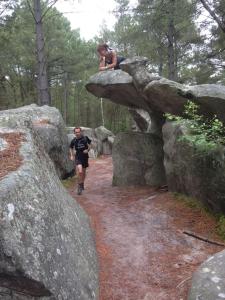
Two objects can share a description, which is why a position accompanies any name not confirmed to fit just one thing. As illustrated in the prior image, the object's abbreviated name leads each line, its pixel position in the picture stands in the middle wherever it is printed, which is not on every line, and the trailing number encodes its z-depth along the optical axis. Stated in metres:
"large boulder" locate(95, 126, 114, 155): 13.98
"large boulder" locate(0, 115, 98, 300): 2.25
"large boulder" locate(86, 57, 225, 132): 5.10
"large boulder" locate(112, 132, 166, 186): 6.60
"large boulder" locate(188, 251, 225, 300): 2.80
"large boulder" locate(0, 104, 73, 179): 7.05
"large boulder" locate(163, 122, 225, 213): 4.44
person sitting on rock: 6.73
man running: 6.29
